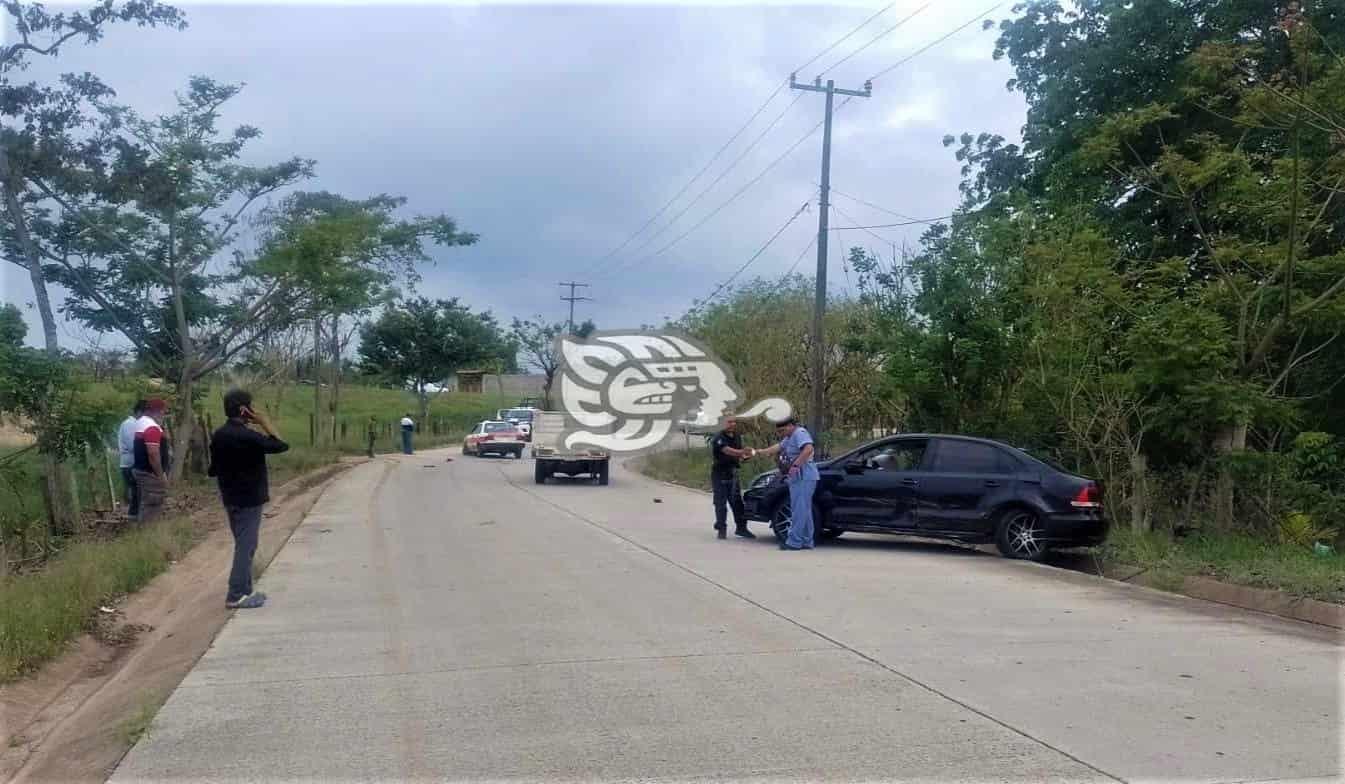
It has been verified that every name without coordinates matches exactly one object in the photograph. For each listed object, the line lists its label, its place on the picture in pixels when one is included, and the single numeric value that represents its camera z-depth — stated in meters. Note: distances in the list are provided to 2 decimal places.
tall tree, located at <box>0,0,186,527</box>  16.30
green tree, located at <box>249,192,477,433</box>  22.70
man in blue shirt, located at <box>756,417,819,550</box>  13.51
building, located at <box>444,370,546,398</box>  83.75
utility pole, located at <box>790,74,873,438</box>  23.42
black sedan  12.56
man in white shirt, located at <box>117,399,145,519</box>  15.06
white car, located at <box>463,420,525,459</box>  43.34
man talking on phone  9.55
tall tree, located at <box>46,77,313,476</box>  19.41
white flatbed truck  27.50
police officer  14.95
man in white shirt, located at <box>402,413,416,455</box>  45.12
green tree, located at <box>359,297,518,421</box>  63.50
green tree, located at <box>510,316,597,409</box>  69.75
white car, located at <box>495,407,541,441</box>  45.84
